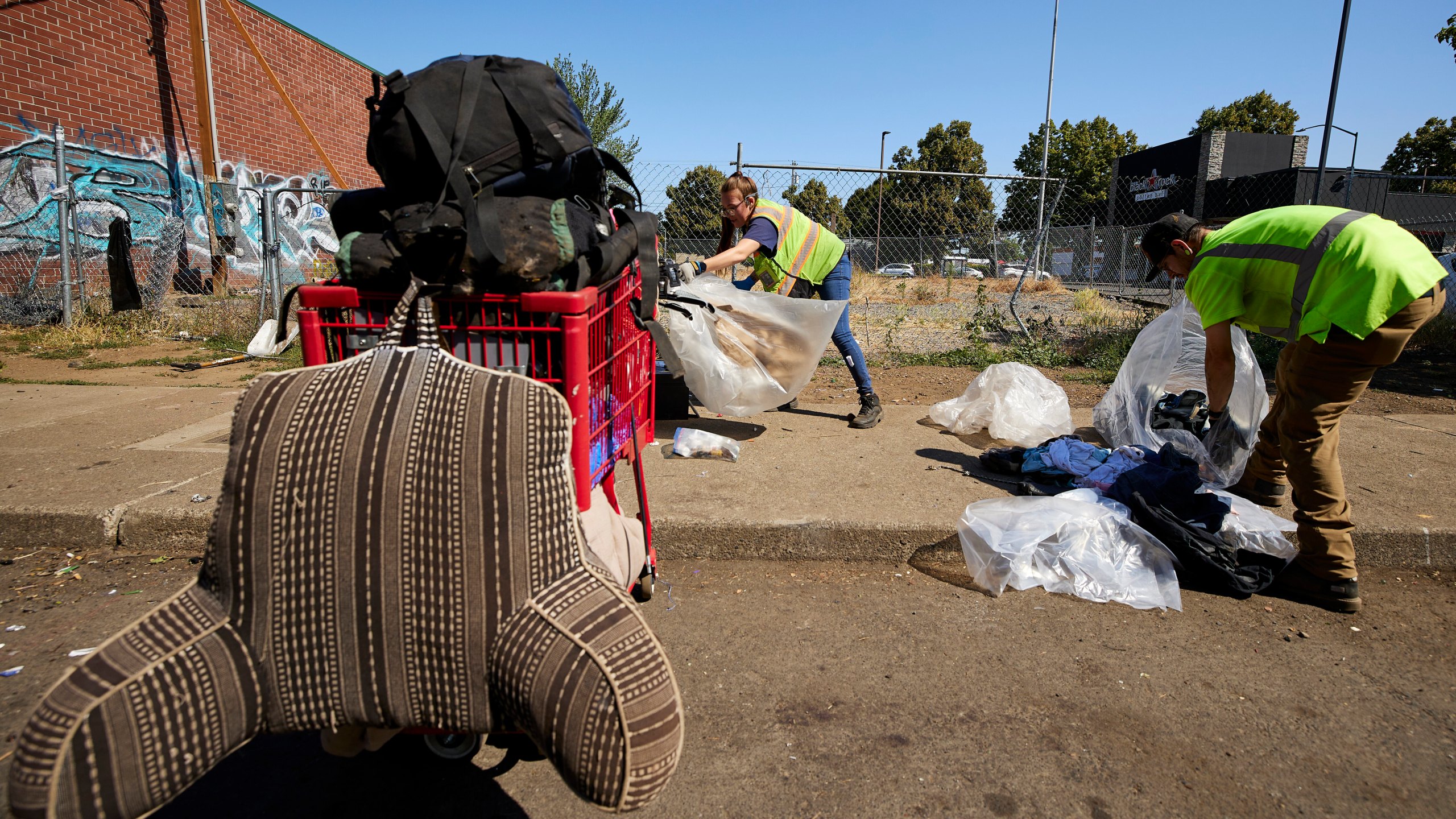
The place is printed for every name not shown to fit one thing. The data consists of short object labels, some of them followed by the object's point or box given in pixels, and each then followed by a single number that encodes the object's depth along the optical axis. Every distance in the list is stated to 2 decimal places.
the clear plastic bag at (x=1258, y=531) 3.15
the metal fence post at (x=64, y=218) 8.13
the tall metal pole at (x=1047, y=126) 22.71
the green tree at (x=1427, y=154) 17.64
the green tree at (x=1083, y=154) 42.88
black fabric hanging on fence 8.91
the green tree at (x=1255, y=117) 40.84
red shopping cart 1.75
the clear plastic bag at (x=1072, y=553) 2.99
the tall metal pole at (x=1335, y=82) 9.20
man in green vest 2.88
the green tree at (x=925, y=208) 9.79
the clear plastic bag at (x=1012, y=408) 4.60
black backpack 1.78
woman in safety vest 4.80
